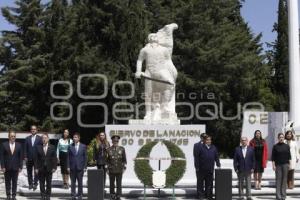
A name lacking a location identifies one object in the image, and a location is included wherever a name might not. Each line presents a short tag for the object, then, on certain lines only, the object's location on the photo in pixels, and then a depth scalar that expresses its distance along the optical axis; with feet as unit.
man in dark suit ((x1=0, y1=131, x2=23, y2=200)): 43.75
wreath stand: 46.06
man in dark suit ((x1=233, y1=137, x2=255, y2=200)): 44.93
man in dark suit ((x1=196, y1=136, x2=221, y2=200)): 45.32
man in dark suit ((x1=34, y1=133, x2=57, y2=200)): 43.73
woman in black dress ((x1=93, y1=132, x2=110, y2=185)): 47.67
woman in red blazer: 48.24
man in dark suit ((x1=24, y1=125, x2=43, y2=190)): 48.62
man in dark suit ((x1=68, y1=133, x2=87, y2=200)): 44.37
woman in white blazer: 48.06
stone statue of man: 54.60
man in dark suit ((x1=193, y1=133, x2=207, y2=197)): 45.80
